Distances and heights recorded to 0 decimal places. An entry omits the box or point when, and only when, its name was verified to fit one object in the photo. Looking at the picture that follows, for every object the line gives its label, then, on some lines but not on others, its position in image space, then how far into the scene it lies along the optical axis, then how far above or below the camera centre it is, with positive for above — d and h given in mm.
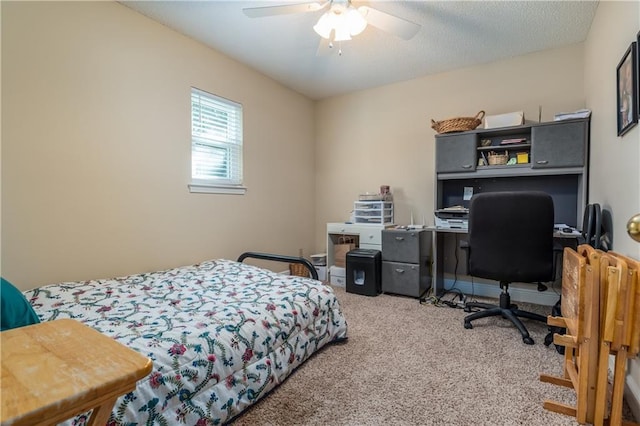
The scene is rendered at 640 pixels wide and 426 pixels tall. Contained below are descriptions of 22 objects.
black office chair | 2141 -264
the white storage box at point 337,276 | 3705 -893
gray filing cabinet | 3170 -619
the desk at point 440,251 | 2795 -522
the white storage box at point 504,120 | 2889 +792
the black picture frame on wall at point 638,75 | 1413 +596
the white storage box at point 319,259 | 4031 -757
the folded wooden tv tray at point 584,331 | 1231 -537
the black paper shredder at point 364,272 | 3283 -751
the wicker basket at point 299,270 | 3740 -836
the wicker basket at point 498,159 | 2973 +424
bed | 1212 -624
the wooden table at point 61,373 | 464 -301
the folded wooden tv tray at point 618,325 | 1161 -461
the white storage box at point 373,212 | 3611 -117
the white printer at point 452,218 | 3018 -149
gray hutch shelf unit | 2627 +352
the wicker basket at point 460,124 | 3078 +791
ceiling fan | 2025 +1236
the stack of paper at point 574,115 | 2553 +745
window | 2955 +570
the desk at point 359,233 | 3476 -366
